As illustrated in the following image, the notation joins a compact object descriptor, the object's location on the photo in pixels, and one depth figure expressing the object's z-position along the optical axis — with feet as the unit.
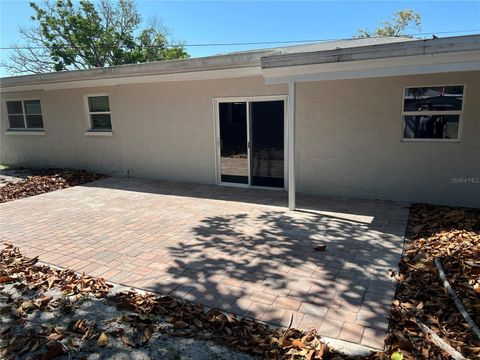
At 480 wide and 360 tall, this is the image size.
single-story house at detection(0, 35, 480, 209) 18.65
